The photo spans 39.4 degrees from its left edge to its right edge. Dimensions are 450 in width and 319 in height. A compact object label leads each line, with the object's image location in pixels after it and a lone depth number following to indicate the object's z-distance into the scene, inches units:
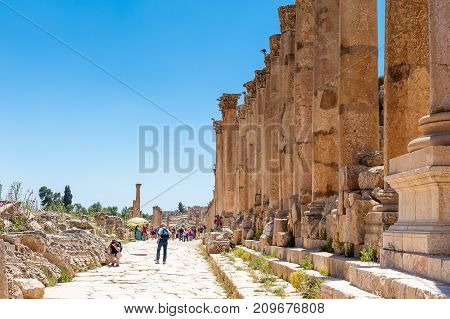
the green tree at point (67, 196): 3882.9
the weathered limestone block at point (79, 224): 1104.7
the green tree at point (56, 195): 4853.3
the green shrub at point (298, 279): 380.0
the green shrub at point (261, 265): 527.8
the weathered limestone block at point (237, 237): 1033.5
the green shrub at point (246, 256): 707.7
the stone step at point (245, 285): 363.6
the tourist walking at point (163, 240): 824.1
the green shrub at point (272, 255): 606.9
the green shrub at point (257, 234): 891.5
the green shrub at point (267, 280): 431.0
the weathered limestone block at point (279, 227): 640.4
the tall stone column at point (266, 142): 947.3
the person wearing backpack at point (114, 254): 756.0
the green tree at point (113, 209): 4537.4
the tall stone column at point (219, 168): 1781.3
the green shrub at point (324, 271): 383.3
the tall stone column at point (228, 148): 1600.6
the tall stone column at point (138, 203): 2913.4
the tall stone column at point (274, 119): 850.1
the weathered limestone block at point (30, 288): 368.8
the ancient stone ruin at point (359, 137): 246.1
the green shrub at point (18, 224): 644.6
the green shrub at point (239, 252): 800.0
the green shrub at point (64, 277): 536.4
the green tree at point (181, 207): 5958.7
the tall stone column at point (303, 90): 636.1
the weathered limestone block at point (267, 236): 676.7
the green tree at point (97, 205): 4768.2
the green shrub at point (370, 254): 334.3
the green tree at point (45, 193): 4828.7
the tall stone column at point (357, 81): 453.4
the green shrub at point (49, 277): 493.9
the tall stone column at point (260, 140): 1021.4
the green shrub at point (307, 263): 435.2
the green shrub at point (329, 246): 452.1
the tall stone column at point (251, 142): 1182.3
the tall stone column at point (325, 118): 538.9
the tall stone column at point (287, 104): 753.0
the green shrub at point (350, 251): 391.5
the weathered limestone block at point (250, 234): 943.0
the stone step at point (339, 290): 236.2
